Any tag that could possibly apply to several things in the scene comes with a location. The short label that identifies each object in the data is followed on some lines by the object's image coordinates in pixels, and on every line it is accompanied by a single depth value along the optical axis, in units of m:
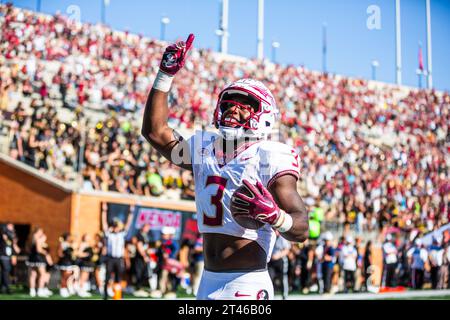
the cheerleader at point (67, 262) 14.61
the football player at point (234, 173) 3.78
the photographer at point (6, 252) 13.95
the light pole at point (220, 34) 35.38
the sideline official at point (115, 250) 14.17
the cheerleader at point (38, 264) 14.12
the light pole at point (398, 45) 35.38
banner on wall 16.89
